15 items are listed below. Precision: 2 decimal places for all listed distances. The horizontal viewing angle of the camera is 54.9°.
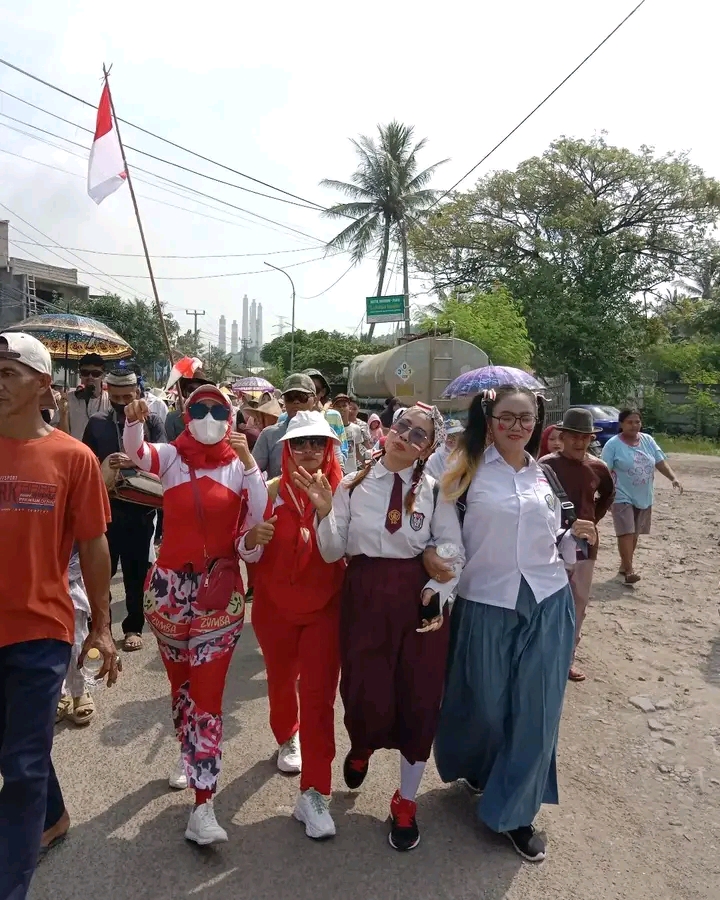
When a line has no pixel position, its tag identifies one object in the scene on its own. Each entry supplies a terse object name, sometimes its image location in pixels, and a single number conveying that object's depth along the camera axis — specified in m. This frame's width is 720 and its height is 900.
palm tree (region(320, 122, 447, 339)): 29.19
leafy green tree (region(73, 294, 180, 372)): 31.98
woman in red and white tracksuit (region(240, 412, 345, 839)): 2.82
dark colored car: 18.62
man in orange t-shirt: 2.12
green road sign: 25.94
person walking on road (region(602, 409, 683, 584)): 6.71
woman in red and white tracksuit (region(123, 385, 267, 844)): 2.76
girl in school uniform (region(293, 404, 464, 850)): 2.70
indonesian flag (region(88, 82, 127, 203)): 6.30
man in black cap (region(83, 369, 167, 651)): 4.78
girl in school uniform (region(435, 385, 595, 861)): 2.74
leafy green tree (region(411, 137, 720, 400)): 22.58
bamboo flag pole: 4.88
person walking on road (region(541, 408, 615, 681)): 4.23
